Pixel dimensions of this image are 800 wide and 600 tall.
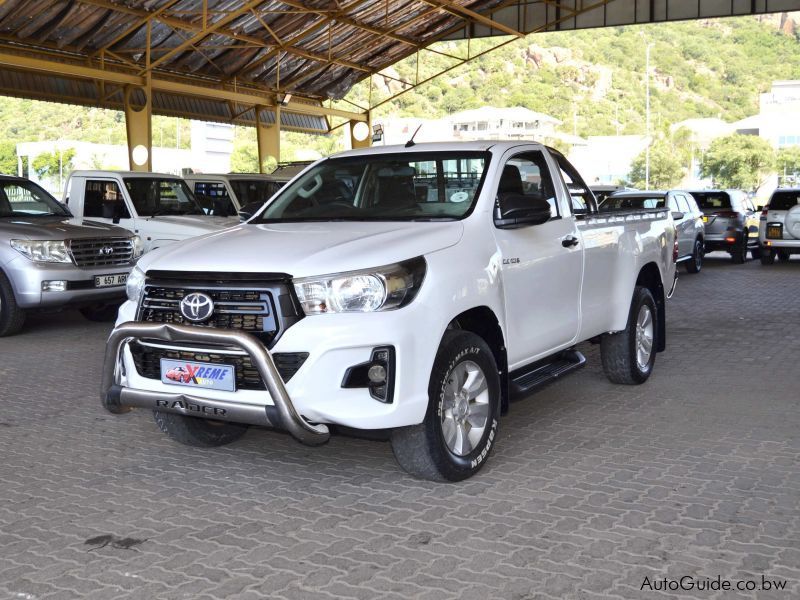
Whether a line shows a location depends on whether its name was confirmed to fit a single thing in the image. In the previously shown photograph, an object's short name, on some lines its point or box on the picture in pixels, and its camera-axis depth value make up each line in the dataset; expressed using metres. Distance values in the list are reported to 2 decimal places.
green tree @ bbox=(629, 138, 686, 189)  86.62
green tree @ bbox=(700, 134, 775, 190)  84.31
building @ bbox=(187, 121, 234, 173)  106.69
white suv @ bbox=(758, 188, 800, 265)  19.78
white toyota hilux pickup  4.46
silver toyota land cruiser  10.40
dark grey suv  20.98
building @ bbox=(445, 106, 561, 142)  91.75
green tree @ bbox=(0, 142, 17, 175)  80.59
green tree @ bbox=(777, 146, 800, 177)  86.75
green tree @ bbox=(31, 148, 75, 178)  80.81
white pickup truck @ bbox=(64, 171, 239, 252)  12.43
